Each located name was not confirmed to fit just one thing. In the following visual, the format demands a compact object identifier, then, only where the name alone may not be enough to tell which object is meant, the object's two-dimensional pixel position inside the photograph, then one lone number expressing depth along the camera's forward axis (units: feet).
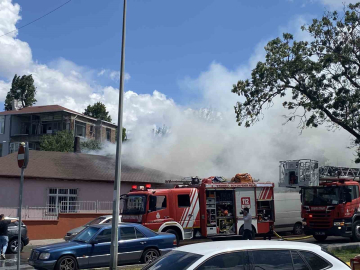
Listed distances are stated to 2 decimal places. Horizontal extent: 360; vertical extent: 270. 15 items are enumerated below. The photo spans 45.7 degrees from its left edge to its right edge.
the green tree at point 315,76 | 57.62
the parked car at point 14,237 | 57.62
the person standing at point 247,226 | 52.30
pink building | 77.82
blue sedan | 36.76
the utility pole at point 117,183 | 36.99
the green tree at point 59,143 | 134.72
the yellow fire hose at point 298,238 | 65.57
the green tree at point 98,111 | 214.28
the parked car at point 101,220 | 60.82
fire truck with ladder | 60.75
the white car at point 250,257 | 16.37
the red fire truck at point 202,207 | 54.90
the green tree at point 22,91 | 209.05
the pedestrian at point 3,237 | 50.67
